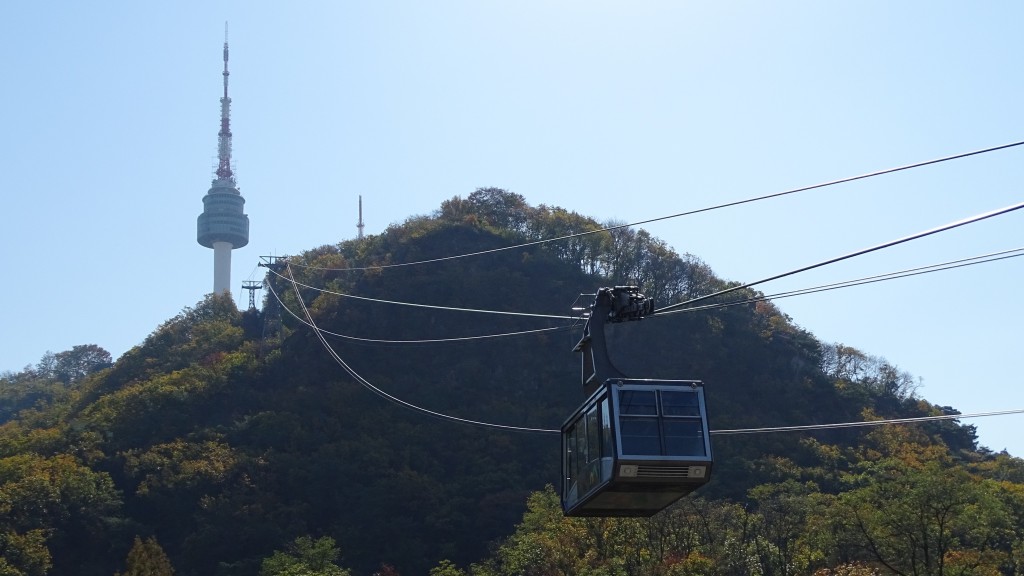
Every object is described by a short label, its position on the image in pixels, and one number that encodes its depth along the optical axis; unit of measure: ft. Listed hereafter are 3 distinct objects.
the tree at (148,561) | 148.97
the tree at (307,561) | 146.00
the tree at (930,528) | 122.42
